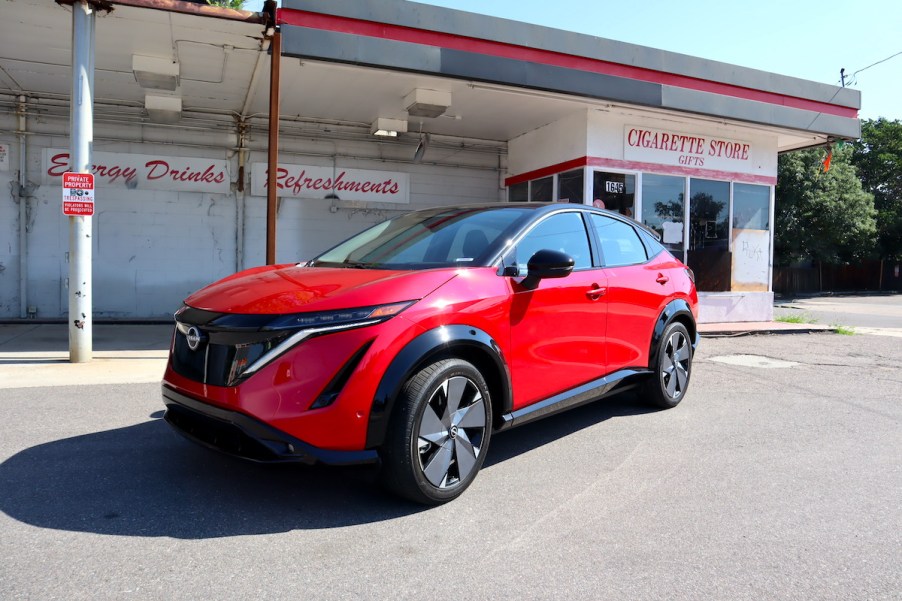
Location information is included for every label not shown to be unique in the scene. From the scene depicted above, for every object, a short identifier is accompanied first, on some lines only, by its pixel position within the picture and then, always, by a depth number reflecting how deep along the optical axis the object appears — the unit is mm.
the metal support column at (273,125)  7822
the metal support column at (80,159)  7188
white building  9070
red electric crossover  3004
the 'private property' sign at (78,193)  7098
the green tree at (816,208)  26312
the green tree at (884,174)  35500
